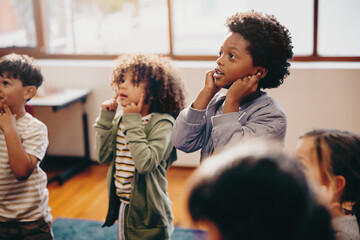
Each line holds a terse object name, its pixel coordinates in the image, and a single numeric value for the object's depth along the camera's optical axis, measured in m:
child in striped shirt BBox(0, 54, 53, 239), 1.64
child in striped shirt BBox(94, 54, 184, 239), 1.71
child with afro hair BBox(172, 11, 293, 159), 1.38
